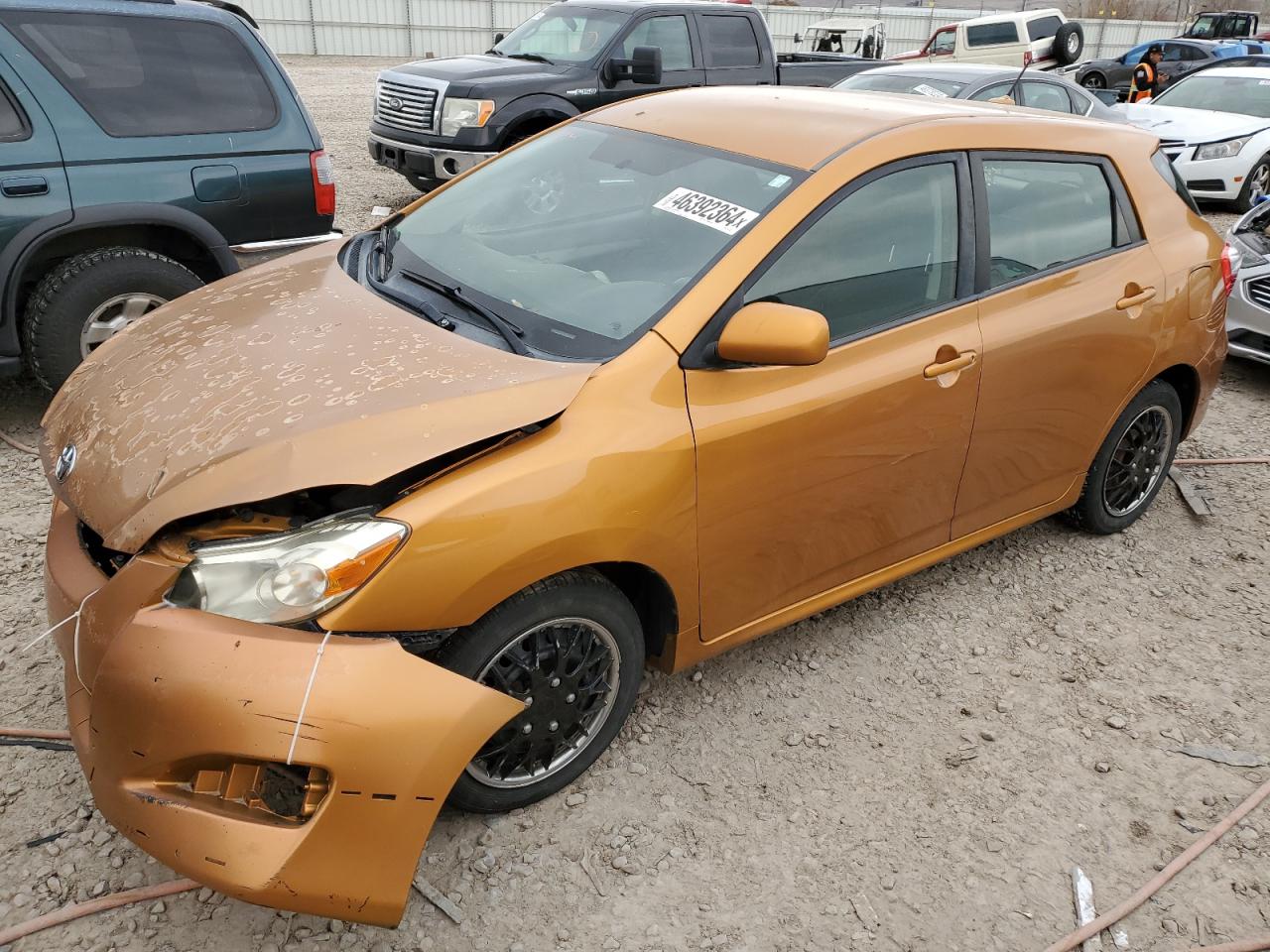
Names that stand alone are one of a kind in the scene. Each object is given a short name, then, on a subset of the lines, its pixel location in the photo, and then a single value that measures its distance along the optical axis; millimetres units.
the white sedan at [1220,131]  10469
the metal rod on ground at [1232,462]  5100
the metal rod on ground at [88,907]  2246
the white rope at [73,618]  2225
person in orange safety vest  16688
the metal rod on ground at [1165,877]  2455
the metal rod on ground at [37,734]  2803
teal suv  4324
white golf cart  18391
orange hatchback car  2033
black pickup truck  8594
